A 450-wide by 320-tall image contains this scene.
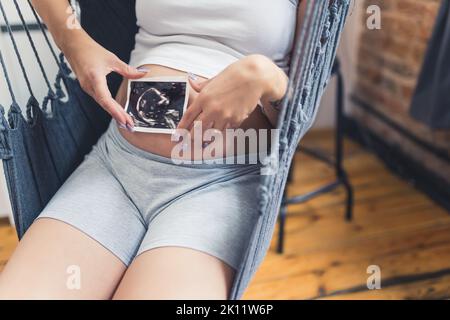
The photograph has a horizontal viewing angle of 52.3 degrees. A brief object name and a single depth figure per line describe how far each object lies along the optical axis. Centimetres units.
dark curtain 142
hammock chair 64
